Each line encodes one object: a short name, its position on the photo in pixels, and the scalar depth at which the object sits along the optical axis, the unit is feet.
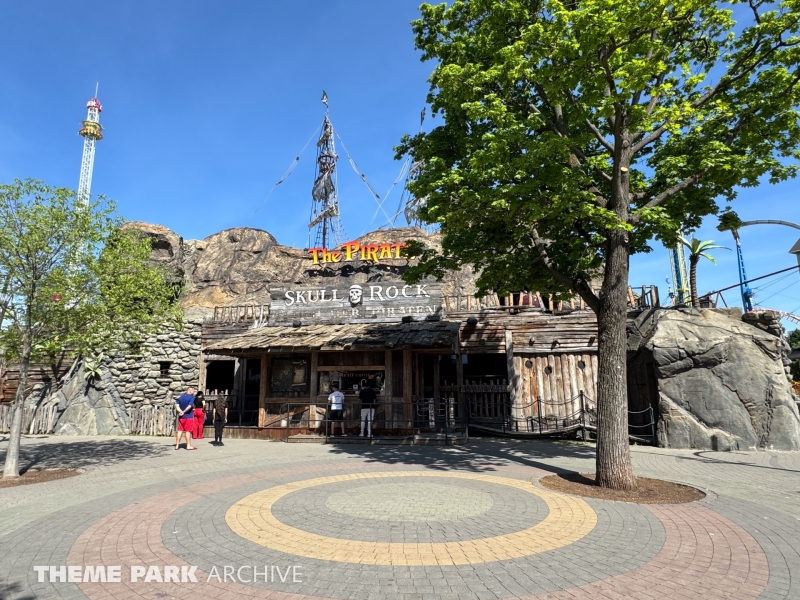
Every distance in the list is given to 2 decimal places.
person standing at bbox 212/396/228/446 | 48.57
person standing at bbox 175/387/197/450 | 44.55
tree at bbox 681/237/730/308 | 85.04
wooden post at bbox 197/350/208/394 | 68.13
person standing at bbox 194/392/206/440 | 52.37
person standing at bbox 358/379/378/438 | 49.14
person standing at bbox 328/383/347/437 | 51.14
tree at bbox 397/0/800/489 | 25.49
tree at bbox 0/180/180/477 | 31.27
